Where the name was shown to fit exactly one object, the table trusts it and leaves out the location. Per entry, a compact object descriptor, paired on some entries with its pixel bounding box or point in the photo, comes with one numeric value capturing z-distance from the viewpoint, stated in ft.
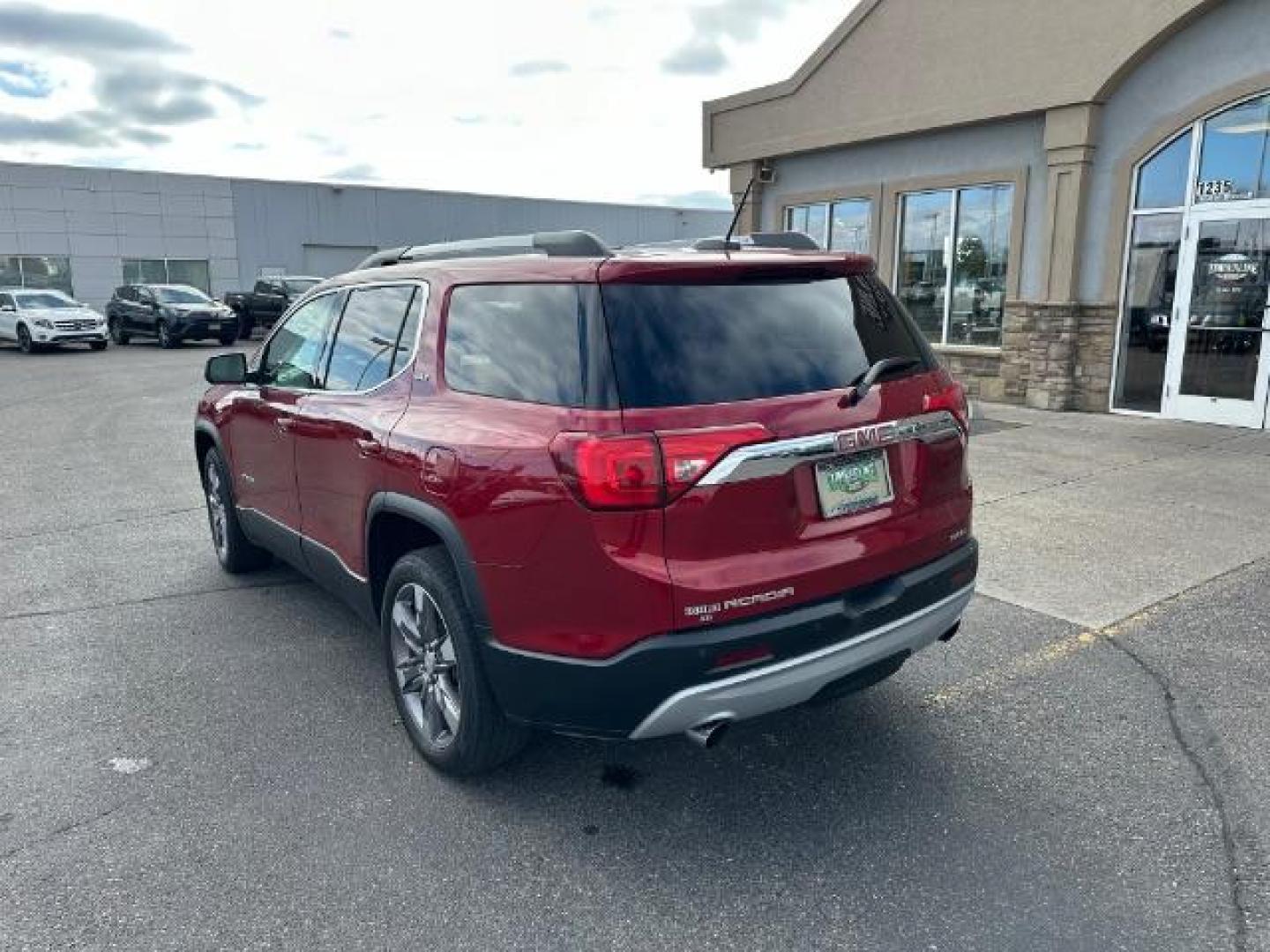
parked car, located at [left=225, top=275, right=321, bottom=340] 86.43
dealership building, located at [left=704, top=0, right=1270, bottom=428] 32.55
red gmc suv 8.38
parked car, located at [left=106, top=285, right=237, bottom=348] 81.56
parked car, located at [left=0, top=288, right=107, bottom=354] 77.97
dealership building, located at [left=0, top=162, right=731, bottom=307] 111.34
